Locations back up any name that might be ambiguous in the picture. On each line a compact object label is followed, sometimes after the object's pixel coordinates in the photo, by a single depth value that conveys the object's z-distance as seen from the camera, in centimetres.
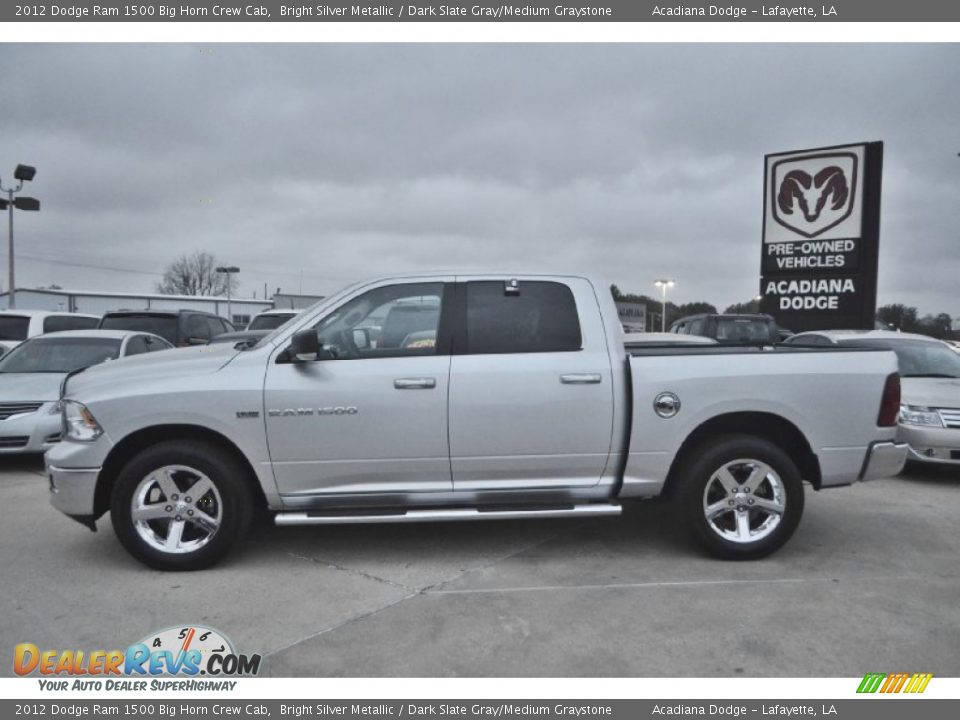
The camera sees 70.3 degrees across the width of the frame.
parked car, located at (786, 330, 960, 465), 667
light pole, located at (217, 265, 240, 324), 4528
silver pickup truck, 424
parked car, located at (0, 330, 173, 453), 709
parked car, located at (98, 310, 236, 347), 1262
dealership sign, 1638
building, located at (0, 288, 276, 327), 5341
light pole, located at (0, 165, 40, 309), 1792
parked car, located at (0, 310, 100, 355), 1193
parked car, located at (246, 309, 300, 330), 1666
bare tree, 7775
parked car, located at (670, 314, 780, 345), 1435
